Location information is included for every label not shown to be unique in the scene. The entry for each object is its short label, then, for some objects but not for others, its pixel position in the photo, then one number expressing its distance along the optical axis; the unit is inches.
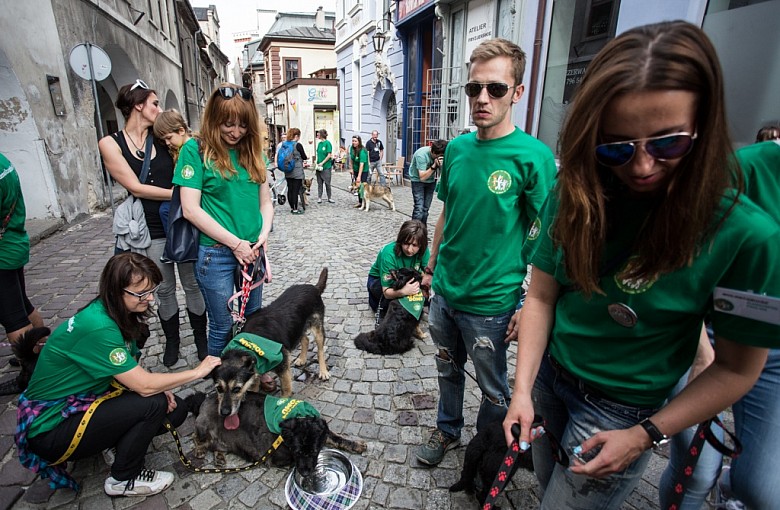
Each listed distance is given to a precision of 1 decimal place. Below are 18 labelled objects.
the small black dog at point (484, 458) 87.1
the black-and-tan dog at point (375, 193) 470.0
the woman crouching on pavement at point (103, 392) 88.9
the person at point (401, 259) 174.2
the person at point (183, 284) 137.0
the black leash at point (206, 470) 102.9
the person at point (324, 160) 477.1
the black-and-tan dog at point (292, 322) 128.0
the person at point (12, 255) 125.8
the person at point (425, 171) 319.3
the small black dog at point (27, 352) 123.2
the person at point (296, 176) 429.4
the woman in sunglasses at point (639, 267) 37.1
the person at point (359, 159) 522.0
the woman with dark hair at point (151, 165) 131.6
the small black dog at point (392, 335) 162.7
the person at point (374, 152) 604.7
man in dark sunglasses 80.4
